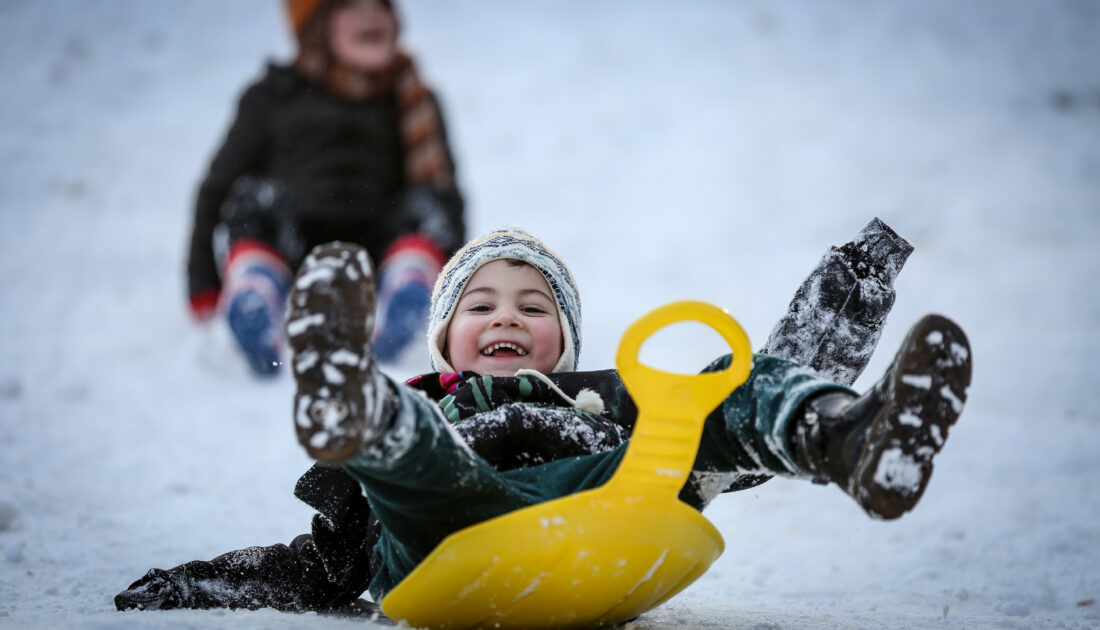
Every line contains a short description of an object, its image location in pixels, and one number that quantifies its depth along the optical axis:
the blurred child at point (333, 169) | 8.93
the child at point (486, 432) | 4.06
